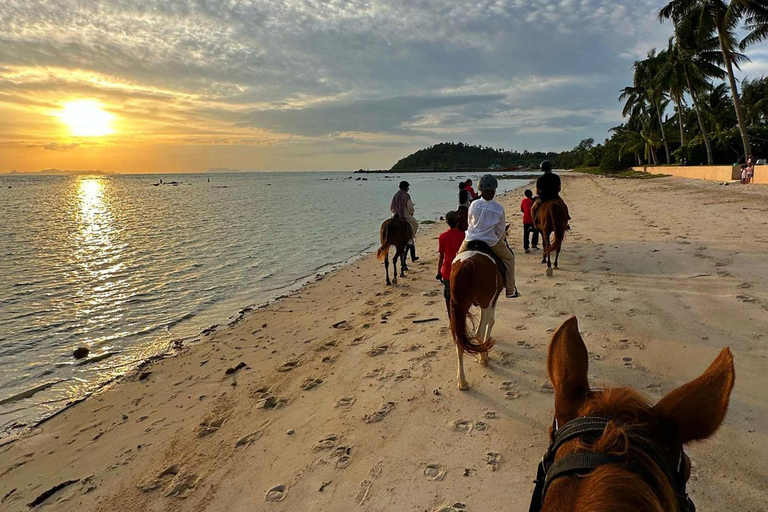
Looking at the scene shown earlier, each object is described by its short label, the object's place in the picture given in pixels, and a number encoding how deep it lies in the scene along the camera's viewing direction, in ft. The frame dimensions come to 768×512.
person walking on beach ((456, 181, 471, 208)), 31.06
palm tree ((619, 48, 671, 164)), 136.67
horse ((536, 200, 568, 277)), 29.35
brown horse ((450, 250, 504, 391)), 15.21
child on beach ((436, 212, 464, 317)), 19.20
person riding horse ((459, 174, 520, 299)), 17.44
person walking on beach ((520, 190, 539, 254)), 36.73
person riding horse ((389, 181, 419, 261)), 35.37
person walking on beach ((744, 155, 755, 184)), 71.10
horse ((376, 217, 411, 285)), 33.60
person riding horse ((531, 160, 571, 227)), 30.91
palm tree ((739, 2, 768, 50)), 75.82
